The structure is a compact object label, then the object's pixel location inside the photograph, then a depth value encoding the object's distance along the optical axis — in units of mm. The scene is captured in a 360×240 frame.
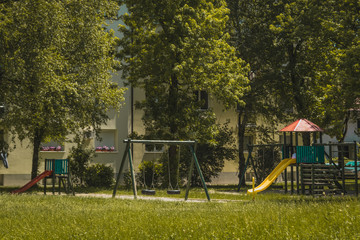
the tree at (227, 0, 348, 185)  31125
